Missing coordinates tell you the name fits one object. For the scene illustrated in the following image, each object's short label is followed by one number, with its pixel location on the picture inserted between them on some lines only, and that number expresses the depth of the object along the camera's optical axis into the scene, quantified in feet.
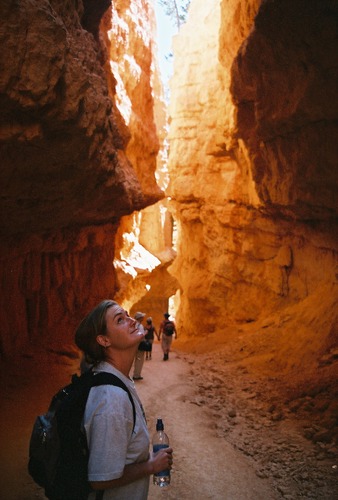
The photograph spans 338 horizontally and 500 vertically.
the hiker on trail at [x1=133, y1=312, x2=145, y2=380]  28.29
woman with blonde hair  5.83
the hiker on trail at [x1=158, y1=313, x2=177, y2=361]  37.32
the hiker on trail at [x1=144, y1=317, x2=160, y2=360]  34.32
